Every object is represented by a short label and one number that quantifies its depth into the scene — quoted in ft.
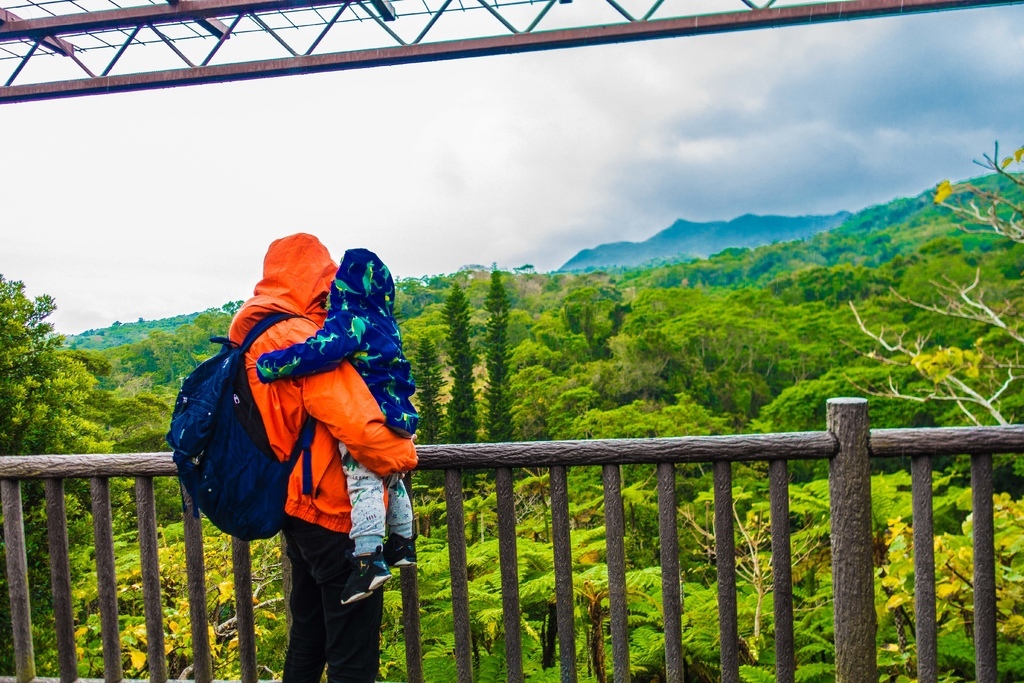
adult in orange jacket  5.75
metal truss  18.43
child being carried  5.68
